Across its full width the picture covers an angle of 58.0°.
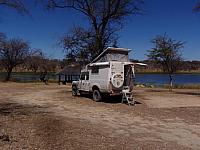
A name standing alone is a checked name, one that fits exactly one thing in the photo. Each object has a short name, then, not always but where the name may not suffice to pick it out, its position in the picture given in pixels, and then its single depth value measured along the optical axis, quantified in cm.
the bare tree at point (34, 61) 3146
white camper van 1054
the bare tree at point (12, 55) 2950
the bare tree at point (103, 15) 1525
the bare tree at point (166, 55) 2093
